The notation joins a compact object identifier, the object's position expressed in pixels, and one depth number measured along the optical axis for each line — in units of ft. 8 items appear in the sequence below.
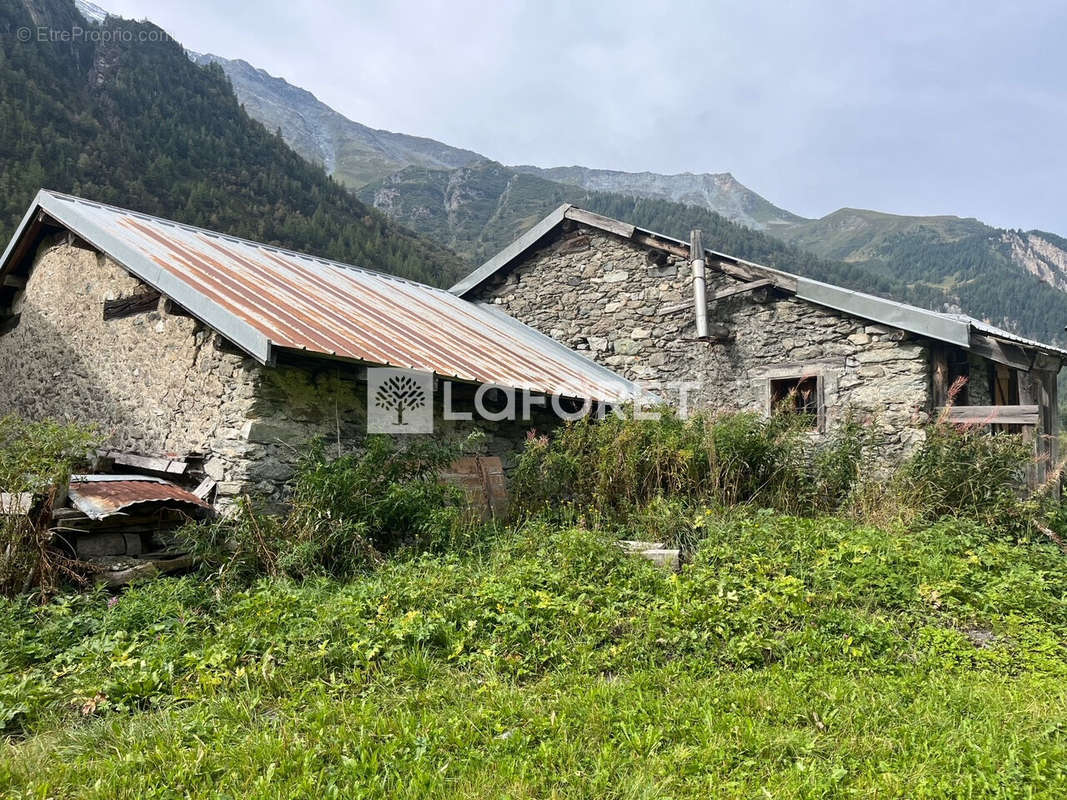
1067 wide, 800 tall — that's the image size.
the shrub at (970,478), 21.74
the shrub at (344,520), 17.85
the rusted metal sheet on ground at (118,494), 17.04
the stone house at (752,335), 29.66
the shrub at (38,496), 15.26
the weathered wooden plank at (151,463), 20.75
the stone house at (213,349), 20.18
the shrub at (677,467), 24.07
